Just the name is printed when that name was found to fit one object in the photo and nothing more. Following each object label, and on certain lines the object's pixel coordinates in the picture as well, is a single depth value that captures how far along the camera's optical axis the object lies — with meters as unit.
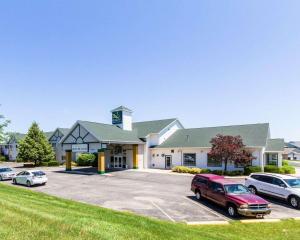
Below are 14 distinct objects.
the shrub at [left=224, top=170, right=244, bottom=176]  33.28
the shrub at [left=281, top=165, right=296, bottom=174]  34.25
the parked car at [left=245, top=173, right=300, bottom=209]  17.50
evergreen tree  49.69
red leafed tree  31.62
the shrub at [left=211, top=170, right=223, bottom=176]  33.85
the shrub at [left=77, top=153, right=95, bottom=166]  46.47
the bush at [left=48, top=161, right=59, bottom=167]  50.78
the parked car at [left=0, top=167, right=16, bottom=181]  29.27
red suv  14.37
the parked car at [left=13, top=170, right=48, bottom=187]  24.75
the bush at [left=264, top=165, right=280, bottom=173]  33.34
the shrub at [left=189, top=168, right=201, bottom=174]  34.94
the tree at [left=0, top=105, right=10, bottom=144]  22.94
